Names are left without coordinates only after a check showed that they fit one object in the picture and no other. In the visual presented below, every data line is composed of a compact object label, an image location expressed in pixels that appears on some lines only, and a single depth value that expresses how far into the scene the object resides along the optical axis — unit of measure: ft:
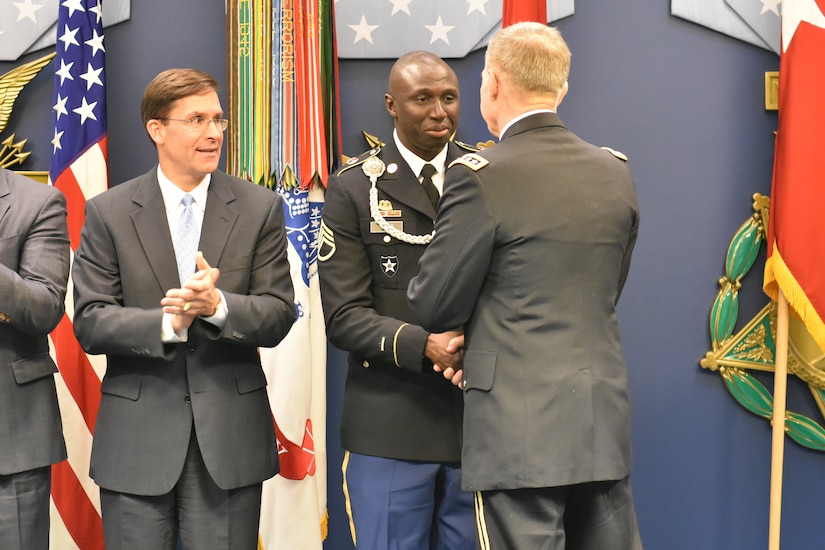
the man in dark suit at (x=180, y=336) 14.26
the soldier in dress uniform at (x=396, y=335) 15.11
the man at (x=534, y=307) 12.26
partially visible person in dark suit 15.23
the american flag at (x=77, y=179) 20.80
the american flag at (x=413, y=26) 22.22
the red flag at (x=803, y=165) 19.77
